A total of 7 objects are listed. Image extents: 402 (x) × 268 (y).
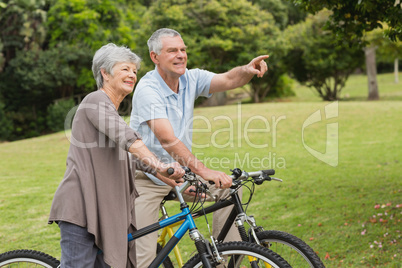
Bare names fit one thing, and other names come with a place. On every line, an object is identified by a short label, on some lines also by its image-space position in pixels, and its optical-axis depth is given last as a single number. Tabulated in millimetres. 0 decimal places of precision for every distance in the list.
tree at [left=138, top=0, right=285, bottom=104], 22975
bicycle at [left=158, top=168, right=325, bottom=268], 2896
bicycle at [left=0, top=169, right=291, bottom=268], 2758
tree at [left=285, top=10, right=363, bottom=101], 24141
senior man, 3479
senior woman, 2695
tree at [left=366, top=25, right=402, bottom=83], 18411
